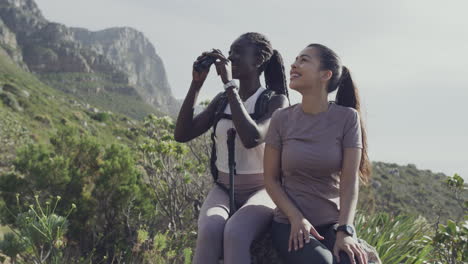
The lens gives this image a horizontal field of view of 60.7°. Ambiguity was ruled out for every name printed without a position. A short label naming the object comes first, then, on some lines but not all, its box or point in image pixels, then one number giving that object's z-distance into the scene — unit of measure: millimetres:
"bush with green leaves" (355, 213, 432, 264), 3545
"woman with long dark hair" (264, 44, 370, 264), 1888
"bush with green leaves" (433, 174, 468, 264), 2332
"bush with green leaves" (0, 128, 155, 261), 6246
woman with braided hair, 2029
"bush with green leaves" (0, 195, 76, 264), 3361
